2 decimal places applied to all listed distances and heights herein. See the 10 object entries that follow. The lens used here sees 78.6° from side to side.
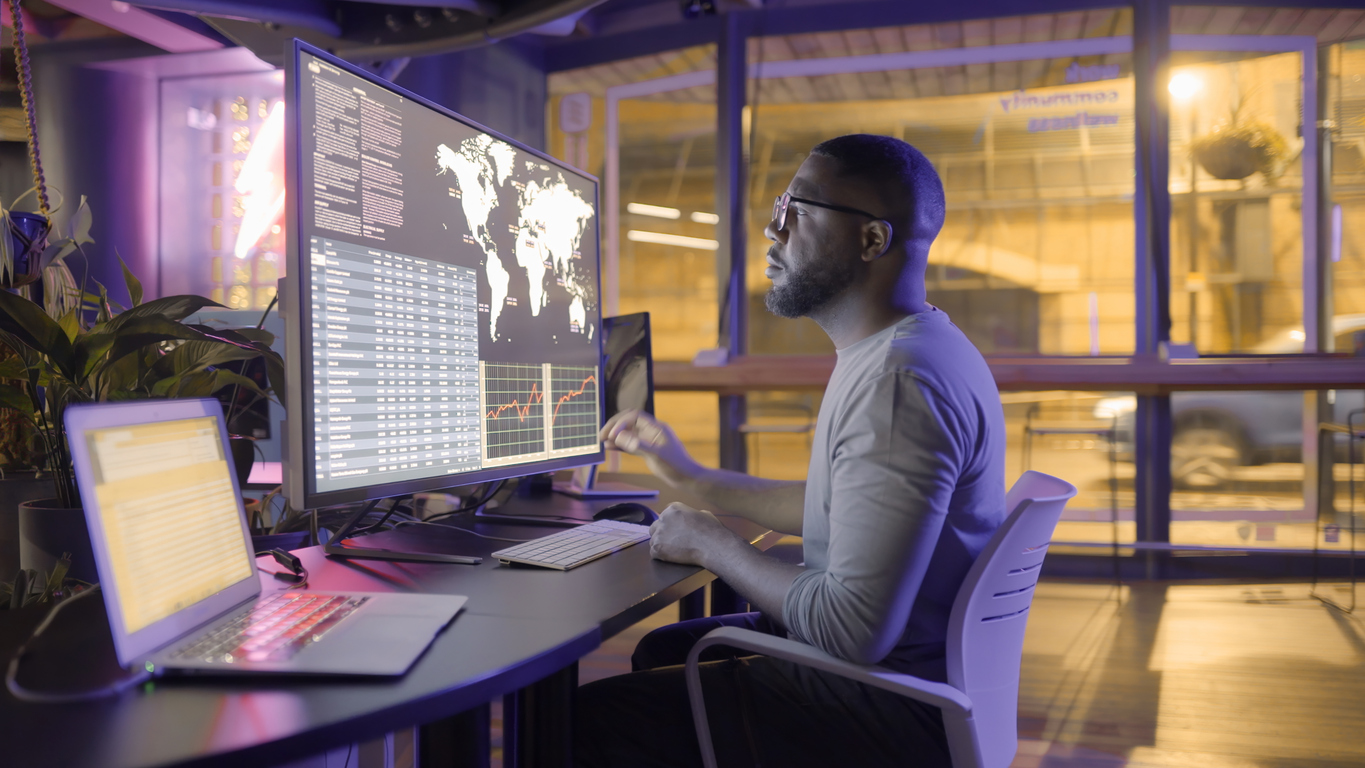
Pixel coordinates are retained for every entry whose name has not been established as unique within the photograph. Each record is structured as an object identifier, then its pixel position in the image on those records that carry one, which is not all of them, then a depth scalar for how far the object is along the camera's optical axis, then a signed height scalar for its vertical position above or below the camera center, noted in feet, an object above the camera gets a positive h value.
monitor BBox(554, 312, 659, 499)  5.93 +0.07
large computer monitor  3.21 +0.38
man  3.00 -0.52
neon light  15.19 +3.52
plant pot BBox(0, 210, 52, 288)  3.56 +0.58
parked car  14.16 -0.87
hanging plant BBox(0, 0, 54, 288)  3.52 +0.60
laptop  2.17 -0.57
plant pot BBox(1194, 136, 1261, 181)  14.33 +3.79
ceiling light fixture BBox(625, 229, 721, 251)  17.03 +2.96
